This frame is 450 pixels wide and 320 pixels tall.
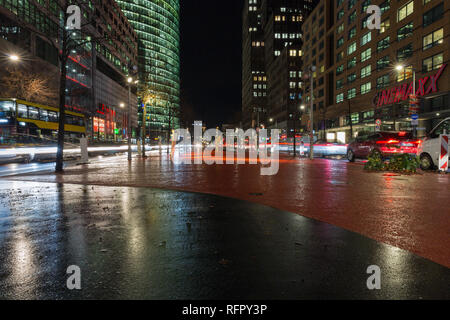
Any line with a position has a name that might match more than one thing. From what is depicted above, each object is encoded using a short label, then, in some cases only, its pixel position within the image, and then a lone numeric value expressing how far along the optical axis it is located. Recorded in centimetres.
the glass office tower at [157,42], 12769
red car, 1750
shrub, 1329
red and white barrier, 1284
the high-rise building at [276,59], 10806
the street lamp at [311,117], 2454
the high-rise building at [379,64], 3905
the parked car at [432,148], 1320
